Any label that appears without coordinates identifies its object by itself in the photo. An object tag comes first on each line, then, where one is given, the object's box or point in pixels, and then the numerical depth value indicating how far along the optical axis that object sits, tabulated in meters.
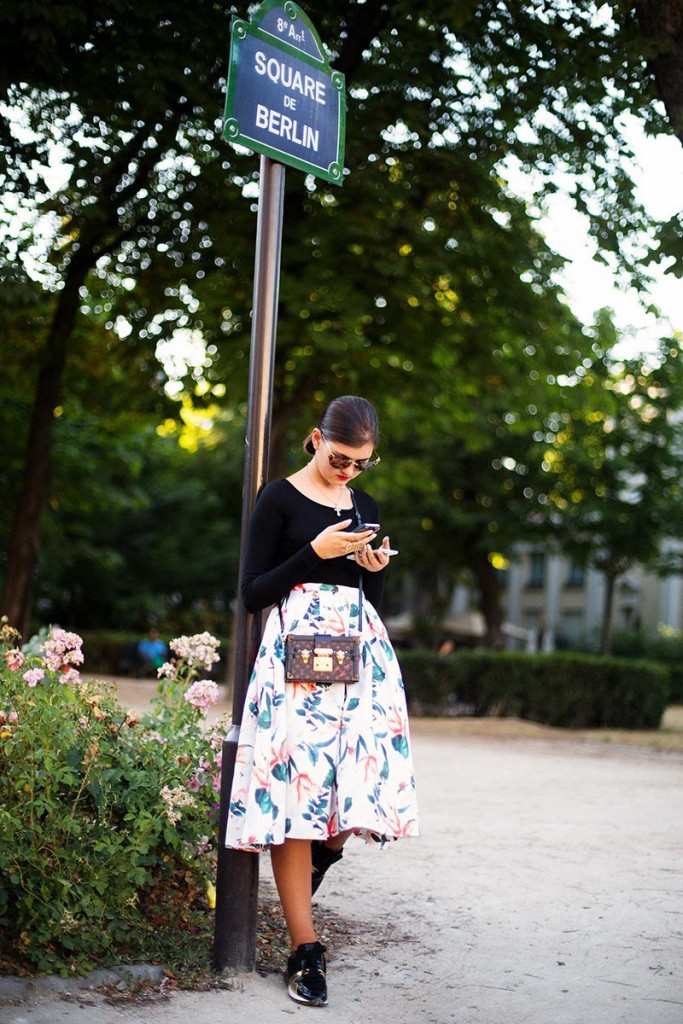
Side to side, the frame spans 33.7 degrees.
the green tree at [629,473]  25.48
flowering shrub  3.82
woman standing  3.79
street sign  4.33
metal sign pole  3.97
